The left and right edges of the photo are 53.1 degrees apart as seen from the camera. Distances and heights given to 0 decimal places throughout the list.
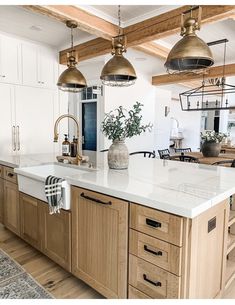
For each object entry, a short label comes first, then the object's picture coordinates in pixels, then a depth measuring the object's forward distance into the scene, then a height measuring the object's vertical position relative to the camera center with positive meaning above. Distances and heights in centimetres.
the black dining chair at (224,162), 343 -47
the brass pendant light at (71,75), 265 +62
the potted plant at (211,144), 421 -25
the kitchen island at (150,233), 125 -63
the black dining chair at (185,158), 389 -49
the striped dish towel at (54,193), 178 -49
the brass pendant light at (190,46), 164 +59
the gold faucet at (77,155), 239 -28
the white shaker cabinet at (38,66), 375 +104
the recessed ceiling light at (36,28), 328 +142
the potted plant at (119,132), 207 -3
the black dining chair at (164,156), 431 -49
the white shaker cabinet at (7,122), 355 +9
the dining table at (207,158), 369 -48
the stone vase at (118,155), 213 -23
